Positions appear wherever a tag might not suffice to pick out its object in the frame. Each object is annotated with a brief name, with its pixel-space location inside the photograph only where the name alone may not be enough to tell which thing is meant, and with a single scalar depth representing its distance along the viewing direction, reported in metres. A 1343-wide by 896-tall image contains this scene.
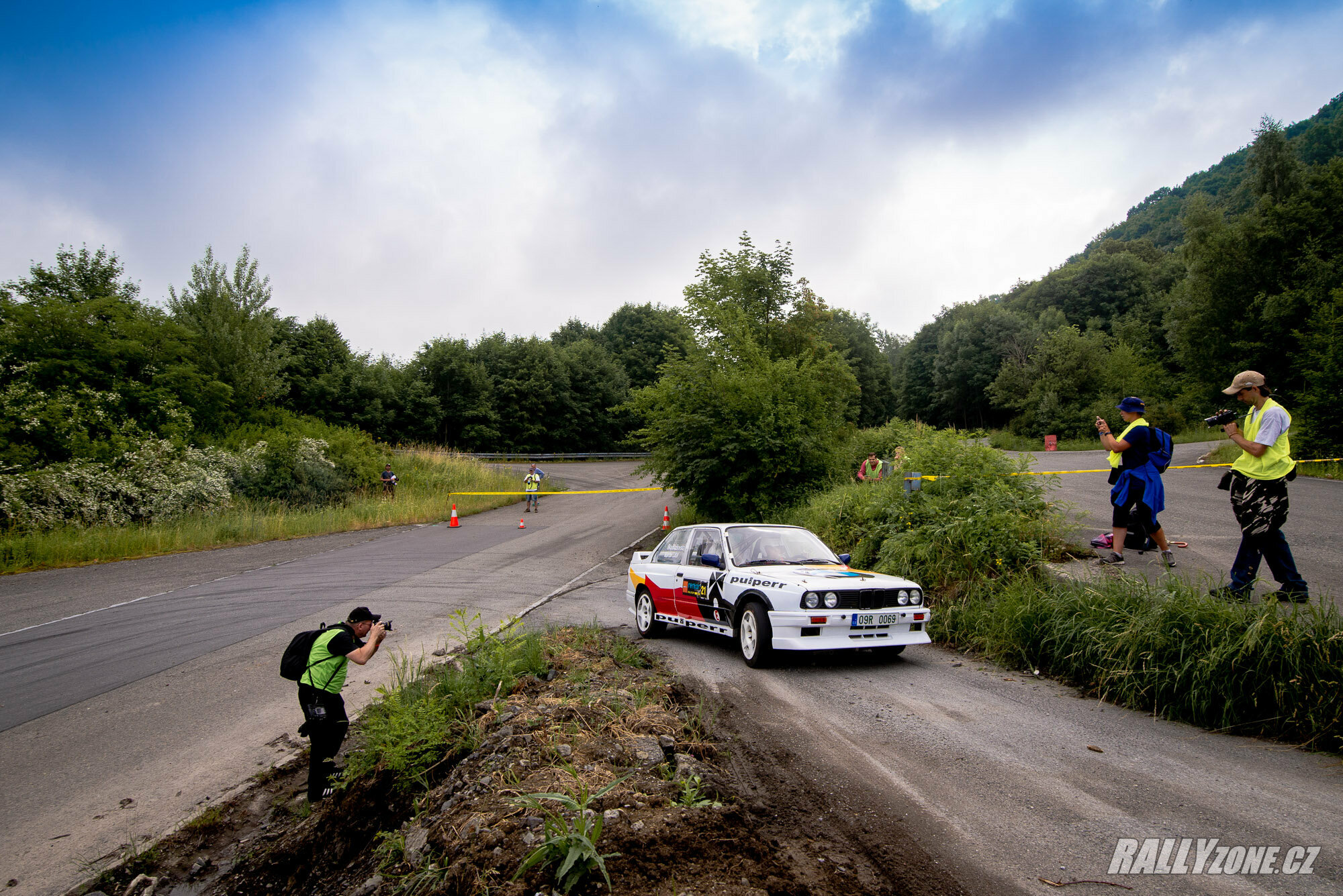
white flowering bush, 19.00
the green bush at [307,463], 27.78
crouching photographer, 5.33
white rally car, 6.96
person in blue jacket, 8.11
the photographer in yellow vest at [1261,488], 6.07
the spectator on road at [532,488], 31.36
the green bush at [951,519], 8.87
